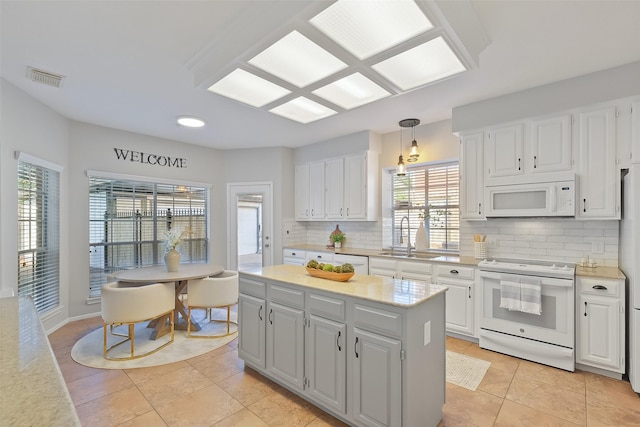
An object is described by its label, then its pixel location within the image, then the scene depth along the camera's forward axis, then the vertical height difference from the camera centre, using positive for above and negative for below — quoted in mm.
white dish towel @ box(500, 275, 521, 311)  3150 -807
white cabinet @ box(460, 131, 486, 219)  3756 +464
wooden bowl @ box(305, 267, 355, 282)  2539 -512
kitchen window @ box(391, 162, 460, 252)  4496 +146
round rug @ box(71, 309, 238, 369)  3160 -1513
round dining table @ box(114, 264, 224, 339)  3586 -755
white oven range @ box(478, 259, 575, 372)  2945 -1027
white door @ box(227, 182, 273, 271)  6055 -210
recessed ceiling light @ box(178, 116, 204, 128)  4238 +1285
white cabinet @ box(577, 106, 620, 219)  2965 +456
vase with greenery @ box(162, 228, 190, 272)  3980 -500
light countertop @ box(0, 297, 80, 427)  679 -446
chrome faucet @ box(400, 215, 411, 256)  4411 -314
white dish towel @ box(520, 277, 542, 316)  3031 -805
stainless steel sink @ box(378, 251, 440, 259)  4215 -586
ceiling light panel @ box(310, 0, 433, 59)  1746 +1144
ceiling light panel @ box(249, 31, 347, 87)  2092 +1110
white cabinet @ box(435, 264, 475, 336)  3568 -951
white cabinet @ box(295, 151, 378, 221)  5007 +415
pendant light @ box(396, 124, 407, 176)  4324 +648
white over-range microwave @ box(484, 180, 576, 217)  3152 +158
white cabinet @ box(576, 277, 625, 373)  2734 -993
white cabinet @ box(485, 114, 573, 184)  3219 +722
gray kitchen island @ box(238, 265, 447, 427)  1902 -918
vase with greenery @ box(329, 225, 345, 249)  5340 -423
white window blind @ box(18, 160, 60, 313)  3480 -254
